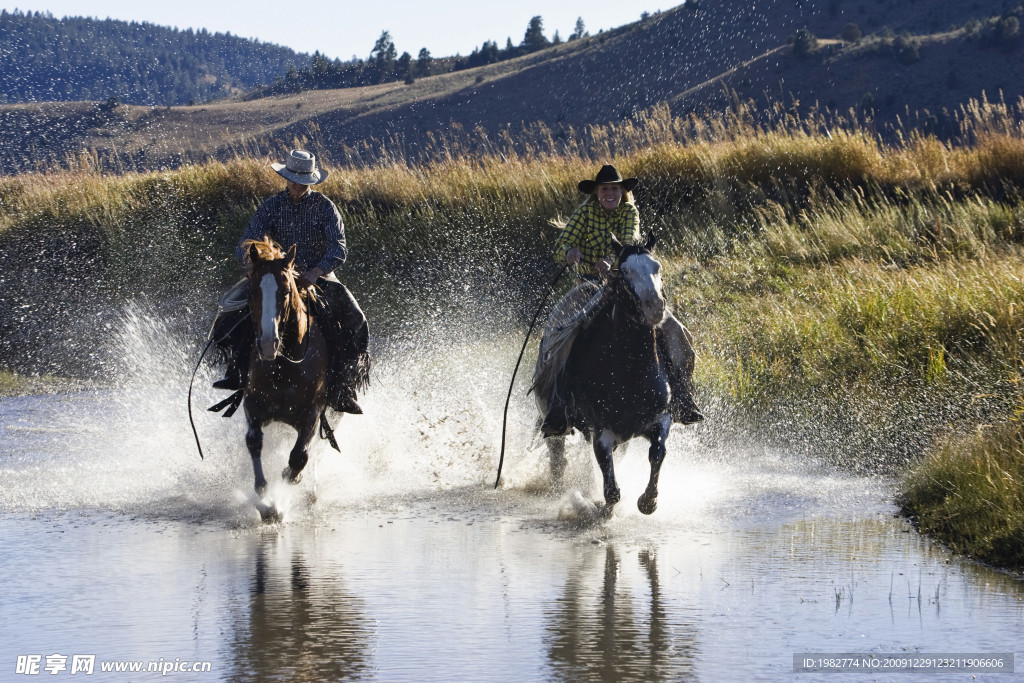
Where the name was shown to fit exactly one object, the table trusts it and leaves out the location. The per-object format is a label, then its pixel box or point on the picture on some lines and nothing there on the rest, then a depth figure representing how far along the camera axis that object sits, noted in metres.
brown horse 16.72
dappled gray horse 16.81
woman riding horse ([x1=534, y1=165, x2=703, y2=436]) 17.91
